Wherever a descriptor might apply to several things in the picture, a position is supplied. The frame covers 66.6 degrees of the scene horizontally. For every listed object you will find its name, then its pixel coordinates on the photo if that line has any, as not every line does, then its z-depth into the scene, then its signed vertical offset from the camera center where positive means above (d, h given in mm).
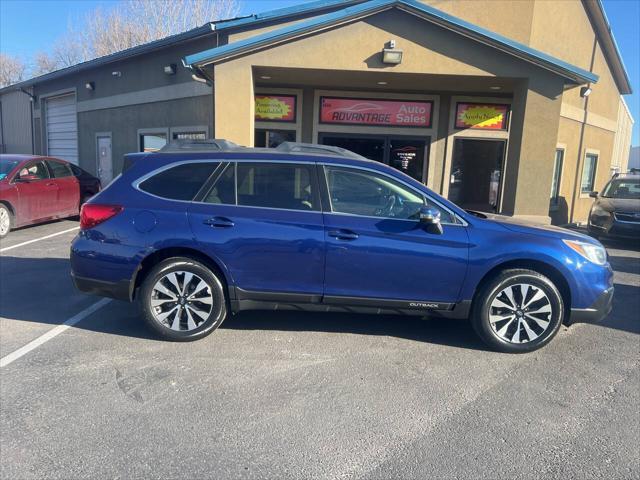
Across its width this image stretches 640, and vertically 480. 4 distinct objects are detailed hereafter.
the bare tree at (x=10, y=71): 49156 +8101
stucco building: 9055 +1823
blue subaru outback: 4309 -754
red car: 9383 -764
